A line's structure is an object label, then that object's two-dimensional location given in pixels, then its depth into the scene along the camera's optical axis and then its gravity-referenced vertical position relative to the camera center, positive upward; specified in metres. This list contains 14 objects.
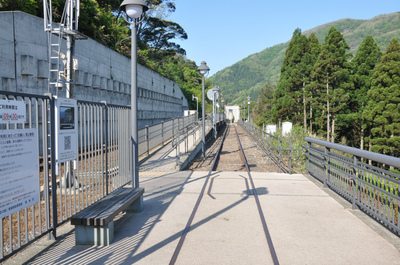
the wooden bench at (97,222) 3.92 -1.26
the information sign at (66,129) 3.92 -0.10
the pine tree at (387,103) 30.35 +1.67
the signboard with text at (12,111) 2.89 +0.10
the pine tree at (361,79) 40.03 +5.20
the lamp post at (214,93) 34.78 +3.24
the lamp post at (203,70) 16.11 +2.69
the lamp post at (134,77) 5.90 +0.86
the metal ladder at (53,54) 10.57 +2.65
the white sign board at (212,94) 36.59 +3.18
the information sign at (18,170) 2.90 -0.48
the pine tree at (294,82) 45.19 +5.58
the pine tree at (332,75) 38.59 +5.63
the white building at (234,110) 123.69 +4.27
